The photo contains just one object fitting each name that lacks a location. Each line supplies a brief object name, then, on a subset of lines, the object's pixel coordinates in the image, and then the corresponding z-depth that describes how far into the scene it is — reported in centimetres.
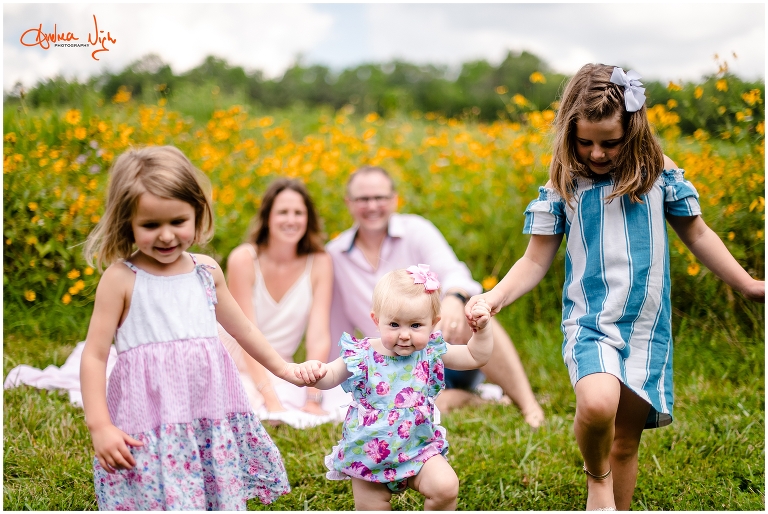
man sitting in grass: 355
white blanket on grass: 333
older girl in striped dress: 207
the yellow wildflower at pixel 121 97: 480
